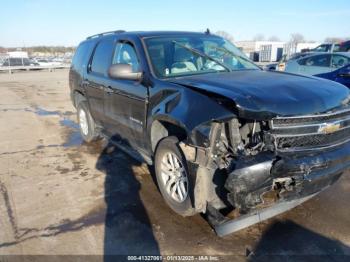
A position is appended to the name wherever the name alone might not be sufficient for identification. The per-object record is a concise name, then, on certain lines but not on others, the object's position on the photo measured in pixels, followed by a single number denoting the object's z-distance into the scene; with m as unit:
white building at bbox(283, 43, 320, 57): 43.38
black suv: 2.88
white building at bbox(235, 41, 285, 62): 41.91
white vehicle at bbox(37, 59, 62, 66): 40.16
